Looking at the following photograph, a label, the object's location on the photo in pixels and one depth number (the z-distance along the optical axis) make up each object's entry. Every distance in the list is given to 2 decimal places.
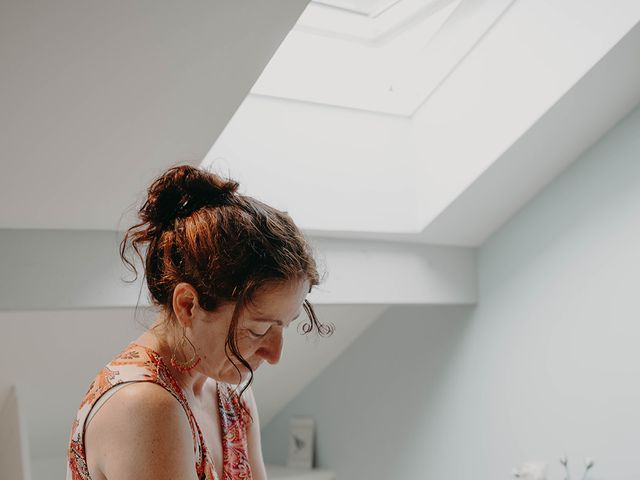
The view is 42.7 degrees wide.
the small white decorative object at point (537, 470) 2.62
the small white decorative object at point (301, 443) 3.62
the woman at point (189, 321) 0.99
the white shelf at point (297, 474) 3.46
